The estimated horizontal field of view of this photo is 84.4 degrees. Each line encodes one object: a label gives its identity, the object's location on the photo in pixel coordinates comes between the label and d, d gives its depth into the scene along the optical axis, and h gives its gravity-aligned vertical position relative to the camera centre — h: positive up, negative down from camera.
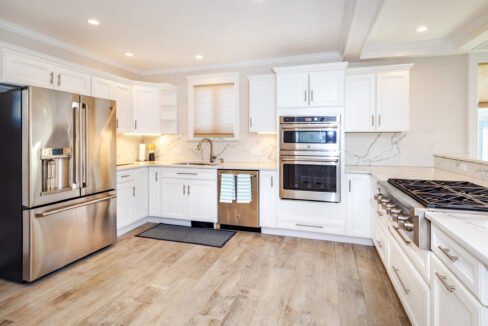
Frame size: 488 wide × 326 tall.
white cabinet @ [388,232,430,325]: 1.47 -0.79
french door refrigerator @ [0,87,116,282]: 2.34 -0.17
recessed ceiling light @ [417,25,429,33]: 2.95 +1.49
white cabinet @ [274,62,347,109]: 3.35 +0.97
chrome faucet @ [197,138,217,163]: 4.42 +0.25
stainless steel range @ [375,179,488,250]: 1.42 -0.22
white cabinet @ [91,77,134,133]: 3.49 +0.91
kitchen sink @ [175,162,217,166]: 4.42 -0.02
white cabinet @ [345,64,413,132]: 3.32 +0.80
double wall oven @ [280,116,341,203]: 3.36 +0.05
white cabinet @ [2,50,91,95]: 2.53 +0.92
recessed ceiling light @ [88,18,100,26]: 2.83 +1.49
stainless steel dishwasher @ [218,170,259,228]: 3.67 -0.67
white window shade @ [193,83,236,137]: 4.31 +0.85
